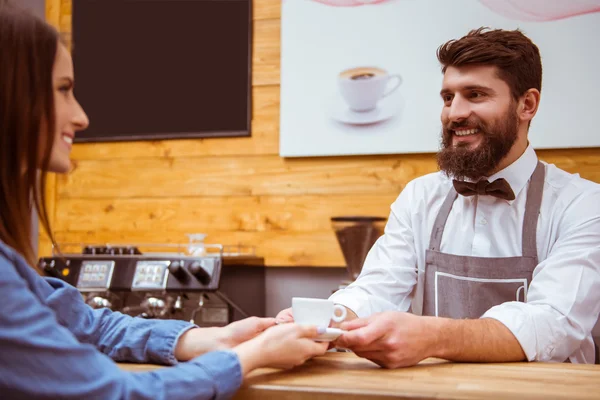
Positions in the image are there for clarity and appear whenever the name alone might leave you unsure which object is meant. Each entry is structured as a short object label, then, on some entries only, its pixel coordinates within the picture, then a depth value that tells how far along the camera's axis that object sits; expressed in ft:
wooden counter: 2.83
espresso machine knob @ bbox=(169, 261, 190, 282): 7.08
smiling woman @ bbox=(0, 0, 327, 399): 2.38
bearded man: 5.00
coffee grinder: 7.58
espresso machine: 7.20
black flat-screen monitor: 8.92
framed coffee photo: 7.54
